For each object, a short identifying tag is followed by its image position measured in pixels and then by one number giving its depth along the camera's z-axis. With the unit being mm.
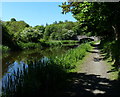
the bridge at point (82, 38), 57002
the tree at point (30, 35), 35212
